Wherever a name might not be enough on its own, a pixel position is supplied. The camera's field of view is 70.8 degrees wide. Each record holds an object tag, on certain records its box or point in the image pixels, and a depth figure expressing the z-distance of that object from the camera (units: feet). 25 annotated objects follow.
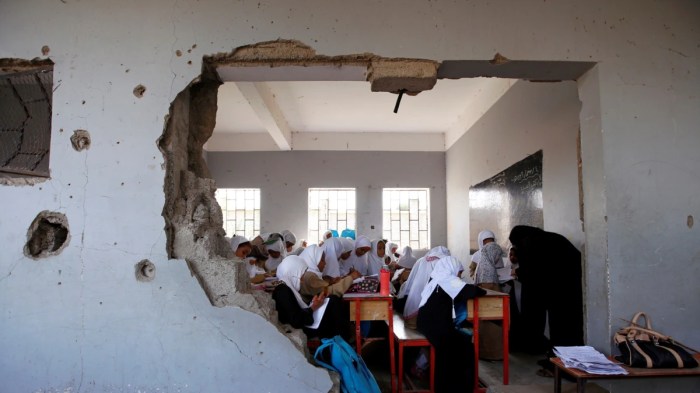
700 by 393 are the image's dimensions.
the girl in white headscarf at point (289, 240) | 32.58
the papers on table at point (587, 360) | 9.17
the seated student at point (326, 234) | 34.06
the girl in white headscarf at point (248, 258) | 19.63
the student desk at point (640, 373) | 8.95
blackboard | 20.16
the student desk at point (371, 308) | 14.26
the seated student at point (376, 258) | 25.93
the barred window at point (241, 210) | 38.58
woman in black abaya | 15.39
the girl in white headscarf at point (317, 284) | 14.48
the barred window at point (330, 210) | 38.34
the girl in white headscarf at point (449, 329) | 13.53
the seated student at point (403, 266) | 22.95
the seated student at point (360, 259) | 24.89
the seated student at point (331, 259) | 22.04
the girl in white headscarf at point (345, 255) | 24.10
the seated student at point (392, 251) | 35.53
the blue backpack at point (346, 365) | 10.92
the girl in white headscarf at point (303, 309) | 12.65
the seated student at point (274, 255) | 26.27
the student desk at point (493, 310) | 14.34
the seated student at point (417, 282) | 16.06
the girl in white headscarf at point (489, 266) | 18.98
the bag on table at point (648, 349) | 9.29
